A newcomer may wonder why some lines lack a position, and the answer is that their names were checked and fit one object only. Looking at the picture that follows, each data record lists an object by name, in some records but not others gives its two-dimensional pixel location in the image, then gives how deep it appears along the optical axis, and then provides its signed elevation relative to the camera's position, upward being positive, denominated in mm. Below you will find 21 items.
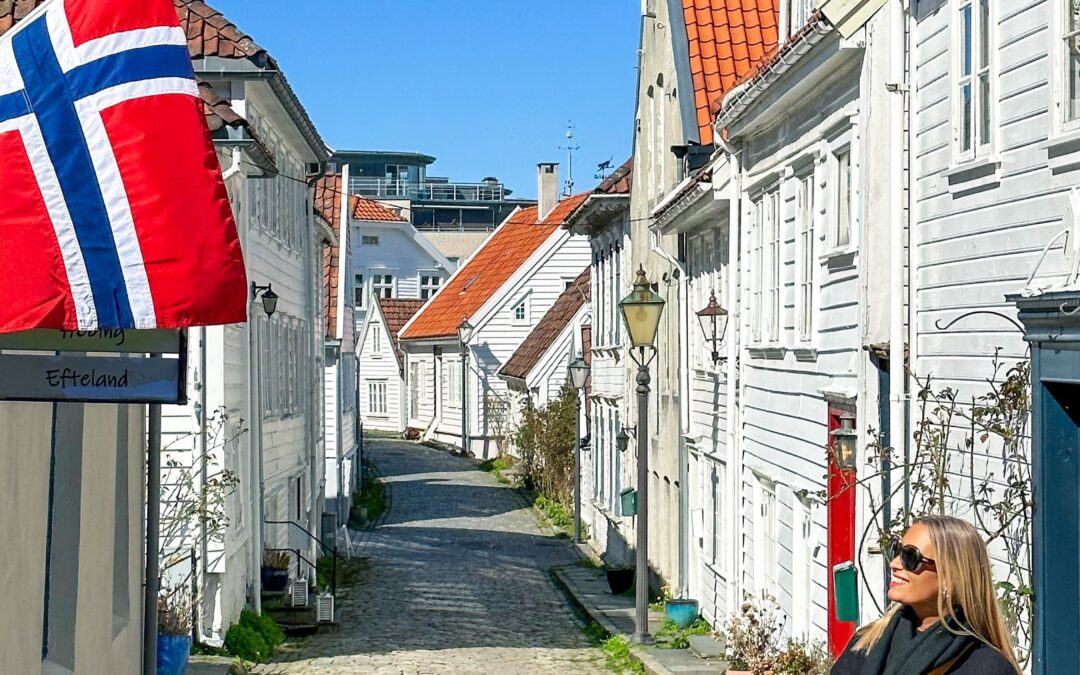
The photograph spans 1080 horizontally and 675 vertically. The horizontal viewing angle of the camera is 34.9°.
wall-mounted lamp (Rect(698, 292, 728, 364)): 17250 +289
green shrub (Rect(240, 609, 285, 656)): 18516 -3079
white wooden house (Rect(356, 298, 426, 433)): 68188 -581
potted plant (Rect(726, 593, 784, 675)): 13789 -2427
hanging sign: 6422 -71
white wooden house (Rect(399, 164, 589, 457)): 52303 +1325
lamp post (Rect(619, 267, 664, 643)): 17016 +191
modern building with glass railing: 108562 +10228
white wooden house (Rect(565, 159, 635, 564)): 27766 -228
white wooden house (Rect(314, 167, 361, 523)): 34406 -232
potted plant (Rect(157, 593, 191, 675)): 13320 -2294
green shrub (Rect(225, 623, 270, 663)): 17031 -2988
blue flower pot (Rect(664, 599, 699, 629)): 18984 -2913
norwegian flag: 6012 +543
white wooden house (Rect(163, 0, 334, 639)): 16312 -29
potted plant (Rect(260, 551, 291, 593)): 20891 -2725
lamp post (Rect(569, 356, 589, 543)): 32662 -2393
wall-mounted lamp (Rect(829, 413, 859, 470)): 11352 -642
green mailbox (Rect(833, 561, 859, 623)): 10258 -1423
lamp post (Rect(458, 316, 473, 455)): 52688 -132
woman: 4473 -666
